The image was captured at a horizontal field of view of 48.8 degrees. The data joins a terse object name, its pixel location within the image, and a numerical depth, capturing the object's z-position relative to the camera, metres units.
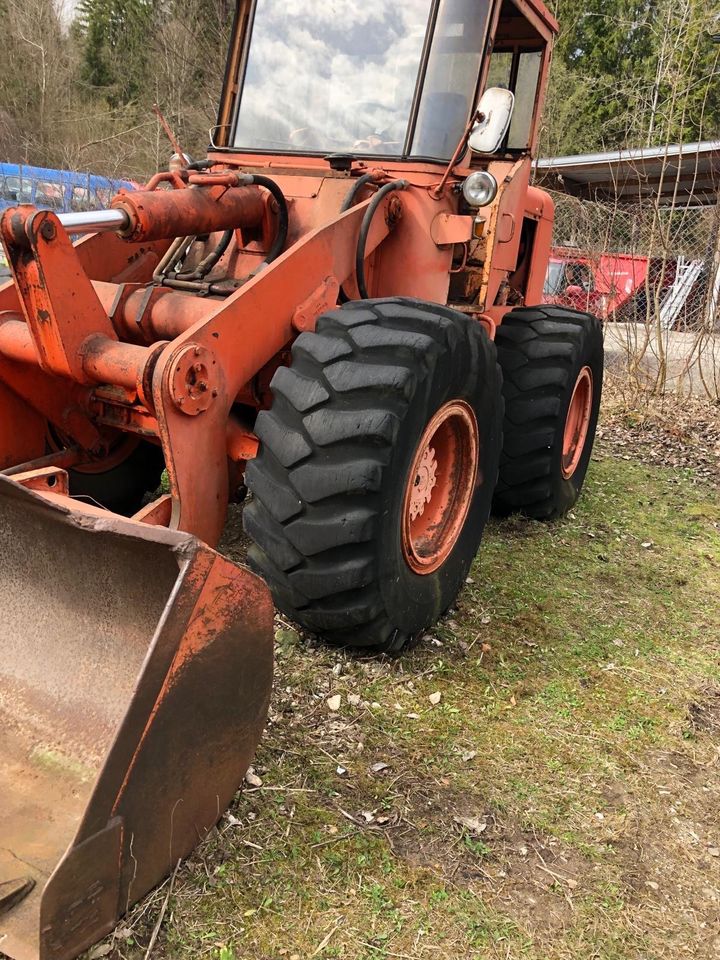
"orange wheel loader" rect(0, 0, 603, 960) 1.98
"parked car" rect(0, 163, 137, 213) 12.40
